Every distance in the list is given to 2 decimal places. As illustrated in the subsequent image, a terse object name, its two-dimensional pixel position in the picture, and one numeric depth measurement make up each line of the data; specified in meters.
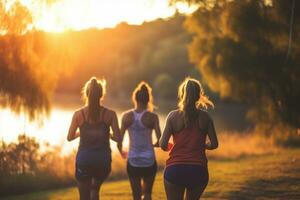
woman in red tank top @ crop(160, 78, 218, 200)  9.73
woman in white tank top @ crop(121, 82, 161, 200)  13.48
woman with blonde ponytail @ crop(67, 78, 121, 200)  12.08
